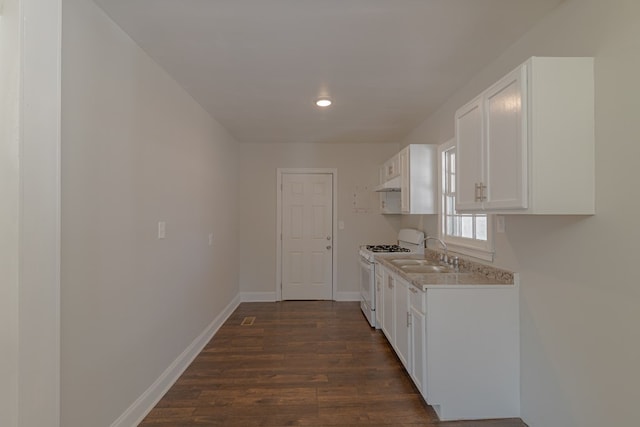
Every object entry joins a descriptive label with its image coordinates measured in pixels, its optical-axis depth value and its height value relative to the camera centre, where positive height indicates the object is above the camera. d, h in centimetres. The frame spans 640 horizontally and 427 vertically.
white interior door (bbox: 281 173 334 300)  500 -35
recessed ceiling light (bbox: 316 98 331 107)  305 +112
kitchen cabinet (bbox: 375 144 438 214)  342 +40
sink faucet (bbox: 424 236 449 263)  309 -40
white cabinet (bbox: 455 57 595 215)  154 +39
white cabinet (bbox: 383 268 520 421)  210 -93
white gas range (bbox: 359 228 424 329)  386 -57
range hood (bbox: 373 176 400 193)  388 +39
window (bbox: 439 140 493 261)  249 -9
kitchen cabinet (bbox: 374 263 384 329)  352 -94
